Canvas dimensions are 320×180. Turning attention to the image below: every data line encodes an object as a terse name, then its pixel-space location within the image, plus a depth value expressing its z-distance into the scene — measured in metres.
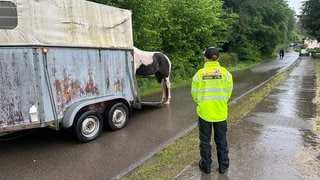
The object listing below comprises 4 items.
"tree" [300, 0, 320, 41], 41.56
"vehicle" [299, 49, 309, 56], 58.31
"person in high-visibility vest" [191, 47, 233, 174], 4.94
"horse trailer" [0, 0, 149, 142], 5.71
